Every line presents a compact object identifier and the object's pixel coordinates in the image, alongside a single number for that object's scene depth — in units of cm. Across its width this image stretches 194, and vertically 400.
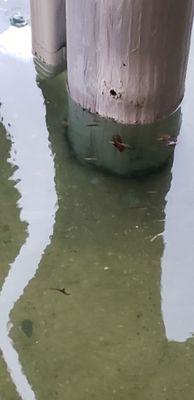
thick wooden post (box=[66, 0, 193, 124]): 201
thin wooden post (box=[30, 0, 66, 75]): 237
